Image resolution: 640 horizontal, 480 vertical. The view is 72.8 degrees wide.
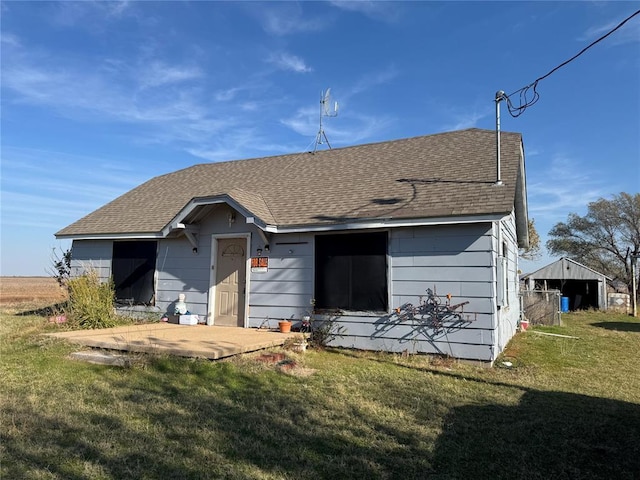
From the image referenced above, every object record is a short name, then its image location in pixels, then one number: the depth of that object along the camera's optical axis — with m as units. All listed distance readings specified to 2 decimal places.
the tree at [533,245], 34.72
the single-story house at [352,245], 7.88
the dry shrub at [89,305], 9.65
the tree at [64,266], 13.10
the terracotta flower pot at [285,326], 9.09
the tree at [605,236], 39.22
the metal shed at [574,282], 25.75
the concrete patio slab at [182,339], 6.87
